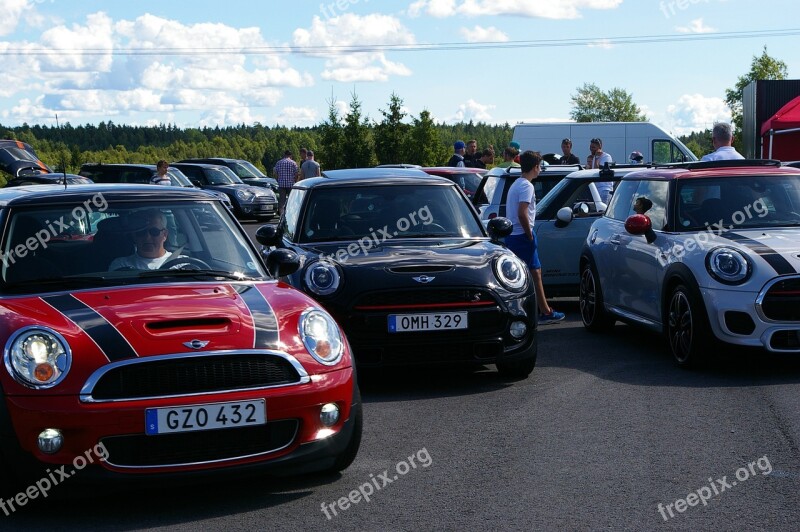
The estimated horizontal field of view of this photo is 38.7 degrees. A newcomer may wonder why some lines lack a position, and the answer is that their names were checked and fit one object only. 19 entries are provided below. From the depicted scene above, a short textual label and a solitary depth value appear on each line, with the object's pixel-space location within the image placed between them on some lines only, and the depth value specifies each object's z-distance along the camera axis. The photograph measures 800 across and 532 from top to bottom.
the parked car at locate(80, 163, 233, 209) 28.96
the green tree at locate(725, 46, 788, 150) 87.88
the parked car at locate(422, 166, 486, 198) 17.56
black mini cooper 7.79
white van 30.50
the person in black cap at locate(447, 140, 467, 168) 21.77
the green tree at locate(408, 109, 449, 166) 51.34
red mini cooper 4.82
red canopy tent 29.69
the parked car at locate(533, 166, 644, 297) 12.45
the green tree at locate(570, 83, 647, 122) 116.69
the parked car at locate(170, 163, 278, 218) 34.22
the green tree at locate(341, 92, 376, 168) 51.41
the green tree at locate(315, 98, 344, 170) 51.69
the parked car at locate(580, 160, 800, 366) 8.21
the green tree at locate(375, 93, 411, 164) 51.19
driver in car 6.05
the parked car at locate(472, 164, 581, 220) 13.42
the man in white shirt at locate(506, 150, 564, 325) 10.98
